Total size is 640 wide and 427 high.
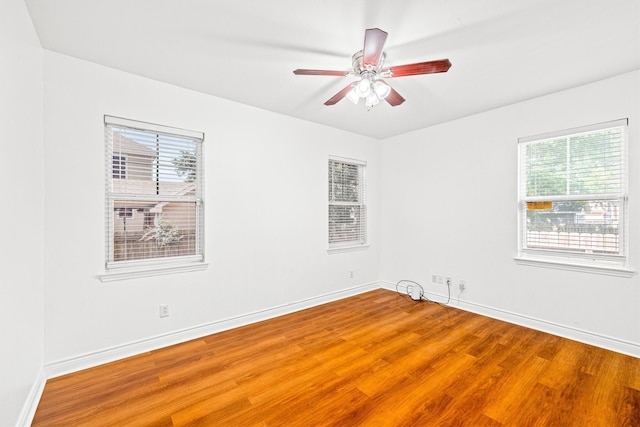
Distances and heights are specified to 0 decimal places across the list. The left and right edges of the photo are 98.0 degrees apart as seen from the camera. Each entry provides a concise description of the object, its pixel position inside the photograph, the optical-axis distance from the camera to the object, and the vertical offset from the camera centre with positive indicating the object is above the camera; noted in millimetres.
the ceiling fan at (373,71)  1689 +993
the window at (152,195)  2482 +164
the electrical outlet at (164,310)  2672 -943
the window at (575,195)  2633 +186
